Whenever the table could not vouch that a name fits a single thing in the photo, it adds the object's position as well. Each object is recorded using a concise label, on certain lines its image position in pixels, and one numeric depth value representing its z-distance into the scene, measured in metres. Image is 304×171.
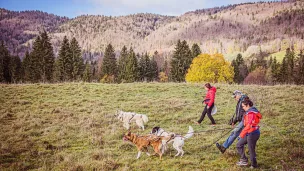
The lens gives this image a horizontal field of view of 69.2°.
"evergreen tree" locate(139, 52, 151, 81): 66.24
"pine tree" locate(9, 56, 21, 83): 64.73
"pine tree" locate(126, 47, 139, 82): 60.66
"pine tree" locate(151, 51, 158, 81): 69.44
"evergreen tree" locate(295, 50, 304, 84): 56.84
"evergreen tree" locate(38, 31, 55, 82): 48.62
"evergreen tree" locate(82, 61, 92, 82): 63.11
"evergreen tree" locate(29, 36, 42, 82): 49.44
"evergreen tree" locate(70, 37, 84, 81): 50.28
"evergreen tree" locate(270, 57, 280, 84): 69.81
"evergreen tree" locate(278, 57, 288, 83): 66.41
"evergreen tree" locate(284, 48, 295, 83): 62.30
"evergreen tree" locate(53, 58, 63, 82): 48.93
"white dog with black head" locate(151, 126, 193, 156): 8.24
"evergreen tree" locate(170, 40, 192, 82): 57.81
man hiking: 7.81
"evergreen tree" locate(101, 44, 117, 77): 68.25
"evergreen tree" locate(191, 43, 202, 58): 61.47
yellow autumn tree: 48.09
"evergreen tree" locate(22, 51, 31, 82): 55.28
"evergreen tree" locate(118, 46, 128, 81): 64.94
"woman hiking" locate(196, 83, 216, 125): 11.45
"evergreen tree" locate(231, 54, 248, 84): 75.10
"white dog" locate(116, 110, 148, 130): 11.65
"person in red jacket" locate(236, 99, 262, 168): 6.79
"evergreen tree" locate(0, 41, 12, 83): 65.62
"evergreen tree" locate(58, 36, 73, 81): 48.36
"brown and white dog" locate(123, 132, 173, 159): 8.20
